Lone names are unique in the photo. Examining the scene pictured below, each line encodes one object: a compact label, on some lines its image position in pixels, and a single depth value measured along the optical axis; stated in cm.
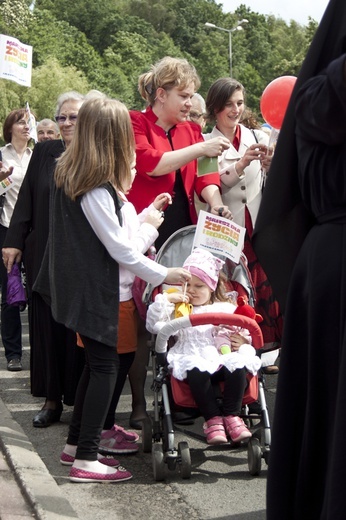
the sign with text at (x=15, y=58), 1307
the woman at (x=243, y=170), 574
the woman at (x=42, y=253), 607
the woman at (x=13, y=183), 790
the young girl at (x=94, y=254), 471
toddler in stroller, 479
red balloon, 545
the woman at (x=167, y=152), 573
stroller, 471
